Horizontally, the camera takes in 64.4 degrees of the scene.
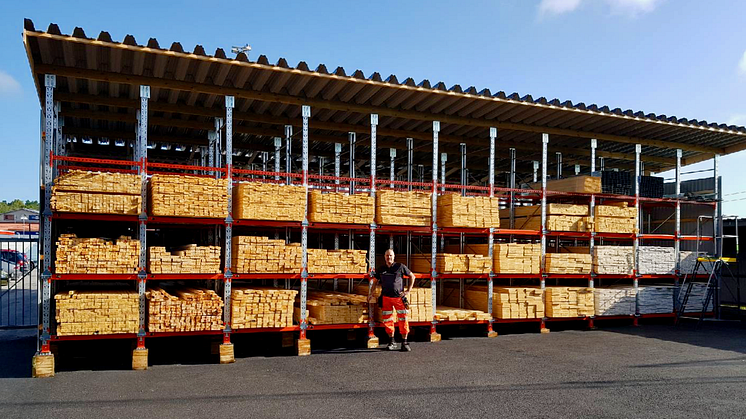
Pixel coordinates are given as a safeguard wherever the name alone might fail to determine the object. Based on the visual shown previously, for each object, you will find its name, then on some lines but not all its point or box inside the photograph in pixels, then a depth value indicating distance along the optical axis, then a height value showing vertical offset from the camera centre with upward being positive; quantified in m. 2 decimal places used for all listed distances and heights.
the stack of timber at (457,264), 13.76 -1.19
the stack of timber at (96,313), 10.15 -1.78
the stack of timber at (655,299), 16.48 -2.37
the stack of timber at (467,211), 13.58 +0.05
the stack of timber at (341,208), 12.17 +0.09
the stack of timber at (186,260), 10.87 -0.92
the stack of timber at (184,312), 10.75 -1.87
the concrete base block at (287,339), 12.53 -2.70
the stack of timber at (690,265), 17.12 -1.46
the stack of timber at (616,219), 15.73 -0.13
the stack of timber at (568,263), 15.09 -1.26
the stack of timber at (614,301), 15.67 -2.32
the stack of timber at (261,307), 11.43 -1.88
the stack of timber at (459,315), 13.70 -2.38
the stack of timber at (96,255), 10.26 -0.79
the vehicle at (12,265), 31.59 -3.20
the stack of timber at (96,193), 10.20 +0.32
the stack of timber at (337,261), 12.21 -1.02
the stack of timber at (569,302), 14.96 -2.25
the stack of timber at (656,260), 16.48 -1.28
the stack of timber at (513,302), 14.35 -2.18
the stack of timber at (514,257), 14.41 -1.07
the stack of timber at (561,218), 15.19 -0.10
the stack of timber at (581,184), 15.67 +0.80
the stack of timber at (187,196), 10.77 +0.28
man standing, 12.41 -1.78
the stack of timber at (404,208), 12.98 +0.11
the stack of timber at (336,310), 12.30 -2.06
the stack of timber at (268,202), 11.41 +0.20
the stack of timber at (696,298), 17.23 -2.42
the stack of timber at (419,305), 13.27 -2.08
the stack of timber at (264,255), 11.51 -0.86
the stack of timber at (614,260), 15.78 -1.23
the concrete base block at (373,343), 12.70 -2.80
